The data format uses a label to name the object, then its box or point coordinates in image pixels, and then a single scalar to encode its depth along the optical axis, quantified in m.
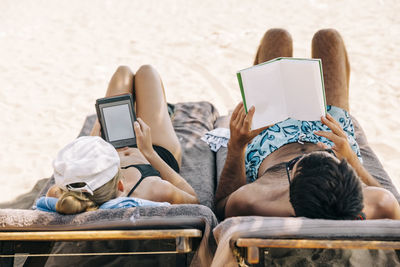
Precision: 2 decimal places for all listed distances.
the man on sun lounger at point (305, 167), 1.59
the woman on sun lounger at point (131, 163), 1.72
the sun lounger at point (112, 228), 1.59
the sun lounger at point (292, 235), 1.45
